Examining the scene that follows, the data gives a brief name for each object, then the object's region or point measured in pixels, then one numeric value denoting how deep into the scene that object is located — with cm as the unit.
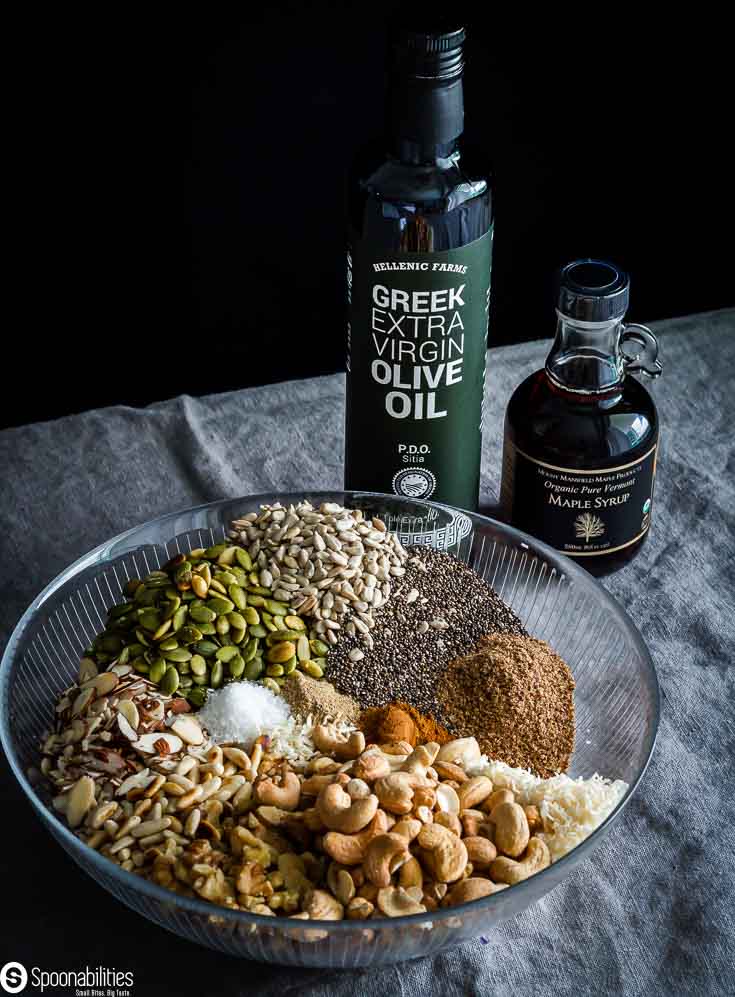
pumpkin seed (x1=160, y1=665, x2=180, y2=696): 121
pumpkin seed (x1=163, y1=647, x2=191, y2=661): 123
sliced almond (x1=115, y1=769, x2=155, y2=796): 109
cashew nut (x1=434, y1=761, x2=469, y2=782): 110
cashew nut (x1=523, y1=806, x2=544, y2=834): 107
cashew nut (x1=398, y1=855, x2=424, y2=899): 99
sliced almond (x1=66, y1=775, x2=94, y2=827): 108
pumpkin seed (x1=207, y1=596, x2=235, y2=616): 127
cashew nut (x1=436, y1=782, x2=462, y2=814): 105
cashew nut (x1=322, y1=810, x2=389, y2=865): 99
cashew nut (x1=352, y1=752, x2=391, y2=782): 105
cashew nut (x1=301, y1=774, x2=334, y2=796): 107
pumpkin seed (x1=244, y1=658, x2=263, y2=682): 126
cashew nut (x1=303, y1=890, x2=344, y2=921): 97
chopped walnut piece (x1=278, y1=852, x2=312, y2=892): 100
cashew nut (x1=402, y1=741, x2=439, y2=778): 108
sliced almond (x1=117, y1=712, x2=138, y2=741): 114
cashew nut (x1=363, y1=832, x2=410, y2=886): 98
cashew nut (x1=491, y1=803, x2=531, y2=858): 103
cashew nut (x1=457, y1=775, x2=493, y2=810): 108
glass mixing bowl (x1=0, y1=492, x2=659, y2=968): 96
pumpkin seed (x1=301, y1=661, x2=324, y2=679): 127
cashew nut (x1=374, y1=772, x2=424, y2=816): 102
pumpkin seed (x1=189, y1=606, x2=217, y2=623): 125
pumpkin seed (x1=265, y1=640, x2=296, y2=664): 126
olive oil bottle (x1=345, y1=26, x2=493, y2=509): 123
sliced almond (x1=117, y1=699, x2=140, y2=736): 116
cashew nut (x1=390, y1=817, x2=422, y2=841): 100
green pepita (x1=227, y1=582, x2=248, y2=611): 128
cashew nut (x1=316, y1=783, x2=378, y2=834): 100
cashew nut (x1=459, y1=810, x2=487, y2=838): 105
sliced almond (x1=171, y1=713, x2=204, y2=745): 116
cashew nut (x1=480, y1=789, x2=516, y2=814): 107
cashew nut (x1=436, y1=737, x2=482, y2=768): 113
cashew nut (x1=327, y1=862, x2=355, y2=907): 98
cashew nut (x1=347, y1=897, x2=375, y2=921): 97
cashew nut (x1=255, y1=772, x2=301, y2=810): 106
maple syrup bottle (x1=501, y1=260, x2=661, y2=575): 134
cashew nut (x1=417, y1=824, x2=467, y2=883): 99
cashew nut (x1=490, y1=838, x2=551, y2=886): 101
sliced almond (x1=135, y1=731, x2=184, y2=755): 113
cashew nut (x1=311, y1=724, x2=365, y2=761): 112
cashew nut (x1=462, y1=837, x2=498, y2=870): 102
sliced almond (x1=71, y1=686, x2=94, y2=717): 118
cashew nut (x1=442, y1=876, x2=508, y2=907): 98
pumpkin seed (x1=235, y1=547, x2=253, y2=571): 133
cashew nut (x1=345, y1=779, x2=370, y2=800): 102
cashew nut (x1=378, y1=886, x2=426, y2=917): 97
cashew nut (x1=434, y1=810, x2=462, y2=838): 104
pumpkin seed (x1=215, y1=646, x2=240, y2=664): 125
